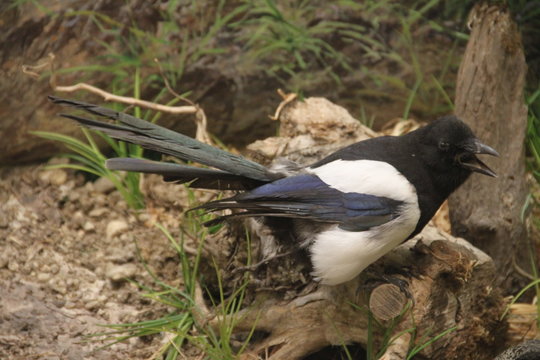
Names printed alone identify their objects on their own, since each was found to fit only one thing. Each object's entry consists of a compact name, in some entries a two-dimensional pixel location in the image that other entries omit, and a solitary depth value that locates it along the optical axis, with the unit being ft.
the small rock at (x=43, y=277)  18.96
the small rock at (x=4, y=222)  20.42
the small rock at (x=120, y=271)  19.44
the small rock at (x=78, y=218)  21.35
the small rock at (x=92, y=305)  18.47
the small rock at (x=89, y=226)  21.20
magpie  15.17
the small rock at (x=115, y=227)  21.11
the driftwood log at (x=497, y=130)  19.20
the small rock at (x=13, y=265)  19.08
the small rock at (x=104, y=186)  22.59
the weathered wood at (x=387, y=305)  15.69
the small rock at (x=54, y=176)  22.45
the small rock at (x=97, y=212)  21.68
